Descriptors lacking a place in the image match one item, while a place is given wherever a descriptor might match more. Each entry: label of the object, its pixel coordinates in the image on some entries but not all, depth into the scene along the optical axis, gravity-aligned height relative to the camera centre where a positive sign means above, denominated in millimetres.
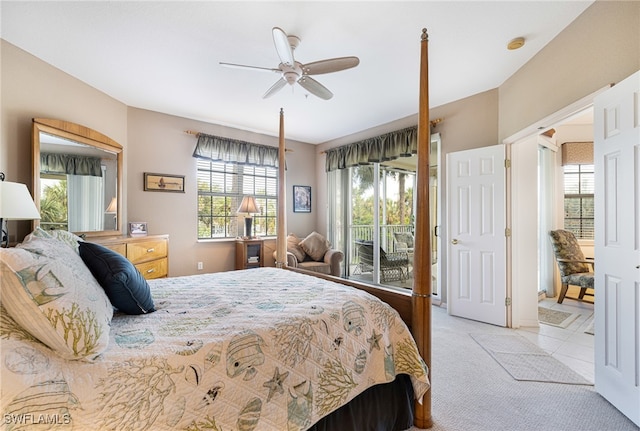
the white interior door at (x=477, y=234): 3141 -232
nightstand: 4402 -618
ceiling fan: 2002 +1149
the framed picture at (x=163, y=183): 3895 +458
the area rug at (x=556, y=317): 3226 -1243
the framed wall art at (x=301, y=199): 5414 +306
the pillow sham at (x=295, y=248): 4590 -550
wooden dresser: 2918 -423
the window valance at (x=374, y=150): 4020 +1045
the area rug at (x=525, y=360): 2109 -1226
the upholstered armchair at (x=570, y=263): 3621 -636
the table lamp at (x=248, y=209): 4441 +88
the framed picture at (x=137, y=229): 3638 -188
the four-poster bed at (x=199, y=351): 783 -480
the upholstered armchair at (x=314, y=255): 4457 -654
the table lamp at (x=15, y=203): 1819 +77
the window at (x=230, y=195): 4496 +328
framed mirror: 2611 +383
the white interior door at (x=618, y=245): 1609 -189
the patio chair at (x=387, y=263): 4773 -826
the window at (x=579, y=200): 4395 +235
